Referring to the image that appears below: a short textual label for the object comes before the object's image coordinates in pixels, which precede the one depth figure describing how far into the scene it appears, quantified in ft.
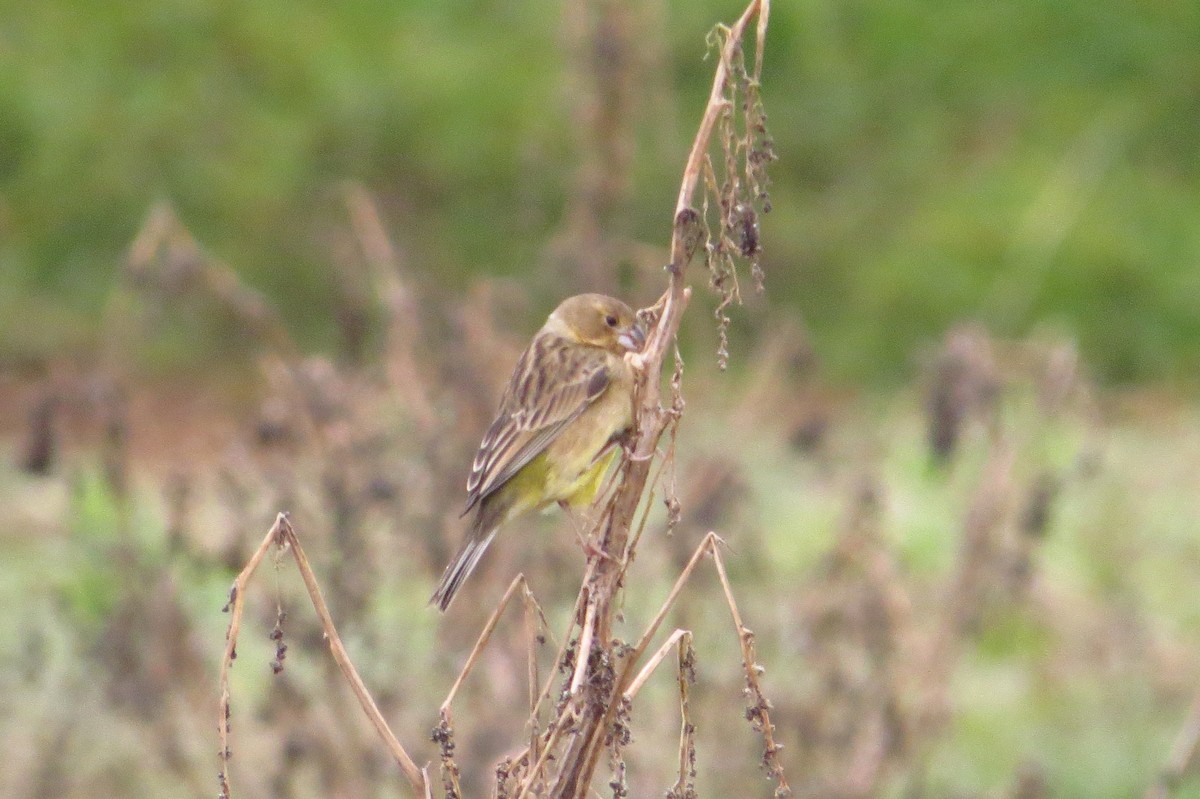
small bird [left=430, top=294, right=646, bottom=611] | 25.14
